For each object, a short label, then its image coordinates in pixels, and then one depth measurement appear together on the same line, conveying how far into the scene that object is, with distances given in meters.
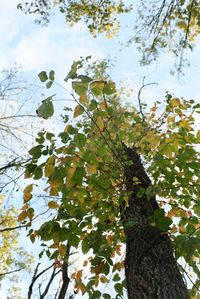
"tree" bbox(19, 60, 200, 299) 2.38
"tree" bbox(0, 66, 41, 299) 13.36
